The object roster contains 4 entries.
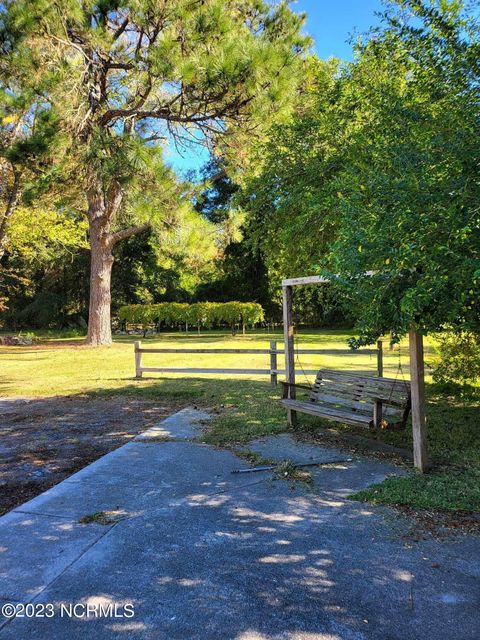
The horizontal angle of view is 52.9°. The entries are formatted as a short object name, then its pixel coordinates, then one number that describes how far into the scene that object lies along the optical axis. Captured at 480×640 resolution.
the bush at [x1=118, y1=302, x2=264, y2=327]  28.05
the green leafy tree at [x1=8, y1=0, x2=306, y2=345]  13.01
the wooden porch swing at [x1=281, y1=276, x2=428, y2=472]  4.70
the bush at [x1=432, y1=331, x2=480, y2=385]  8.27
